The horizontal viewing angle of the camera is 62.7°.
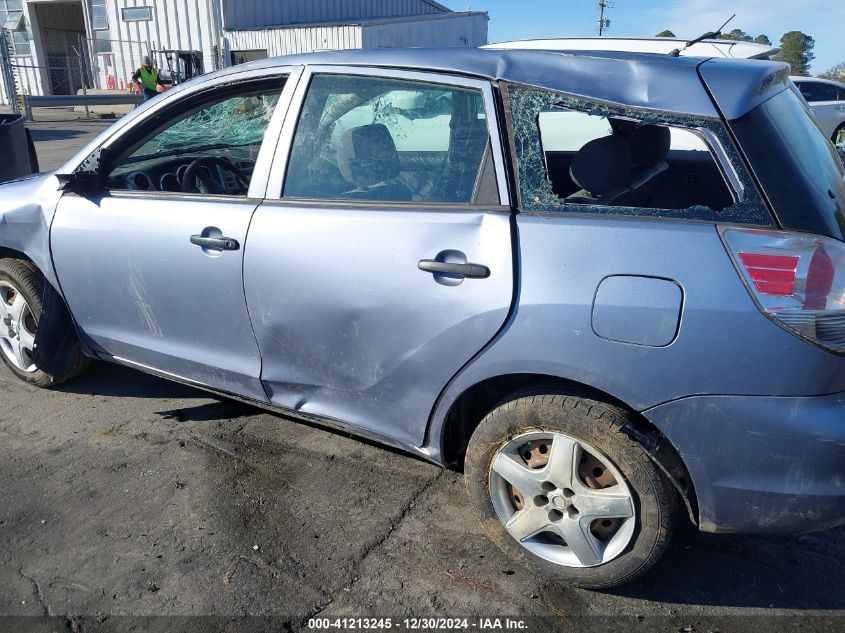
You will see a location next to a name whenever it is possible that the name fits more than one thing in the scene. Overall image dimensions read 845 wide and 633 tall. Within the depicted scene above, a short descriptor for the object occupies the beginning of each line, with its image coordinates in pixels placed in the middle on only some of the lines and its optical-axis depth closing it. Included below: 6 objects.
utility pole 51.62
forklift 23.94
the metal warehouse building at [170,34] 24.20
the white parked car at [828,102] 12.90
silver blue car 1.97
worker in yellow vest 16.89
